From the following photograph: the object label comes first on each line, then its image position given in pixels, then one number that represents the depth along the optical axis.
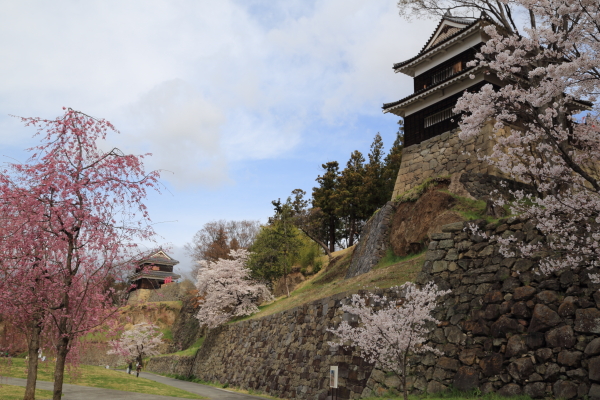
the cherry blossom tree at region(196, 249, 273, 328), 34.62
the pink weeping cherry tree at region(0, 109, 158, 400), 9.05
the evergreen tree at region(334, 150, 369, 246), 38.88
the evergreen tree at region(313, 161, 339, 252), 41.47
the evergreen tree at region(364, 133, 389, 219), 38.94
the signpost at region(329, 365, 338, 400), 11.38
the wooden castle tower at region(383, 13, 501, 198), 22.47
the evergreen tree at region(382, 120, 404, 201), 38.59
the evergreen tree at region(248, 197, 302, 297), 36.25
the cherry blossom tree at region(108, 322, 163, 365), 42.78
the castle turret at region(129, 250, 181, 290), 65.00
